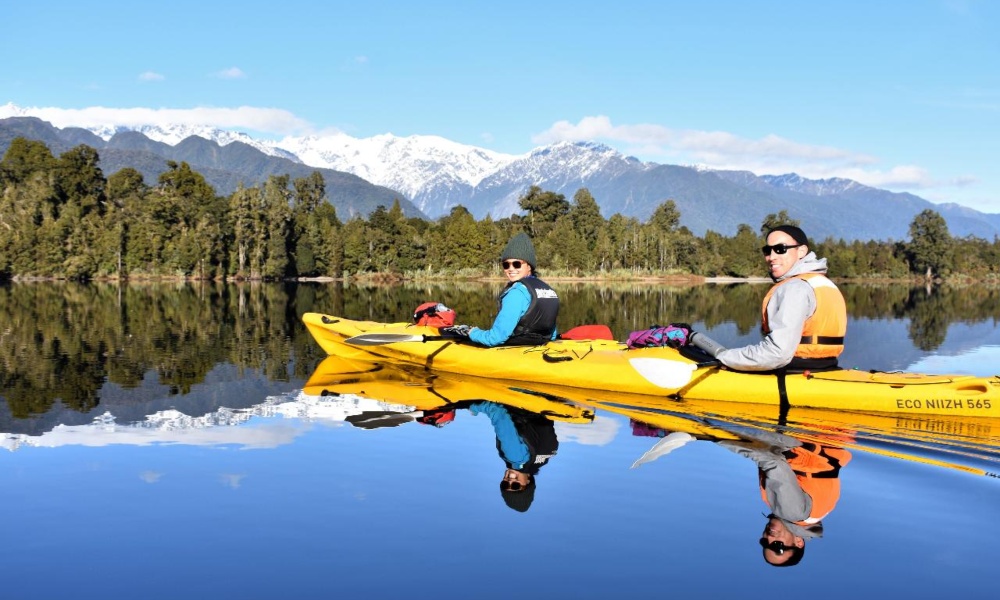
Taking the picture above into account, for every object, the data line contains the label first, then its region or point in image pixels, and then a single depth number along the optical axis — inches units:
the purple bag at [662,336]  421.7
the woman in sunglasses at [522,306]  438.9
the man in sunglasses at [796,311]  338.0
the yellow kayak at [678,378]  348.2
